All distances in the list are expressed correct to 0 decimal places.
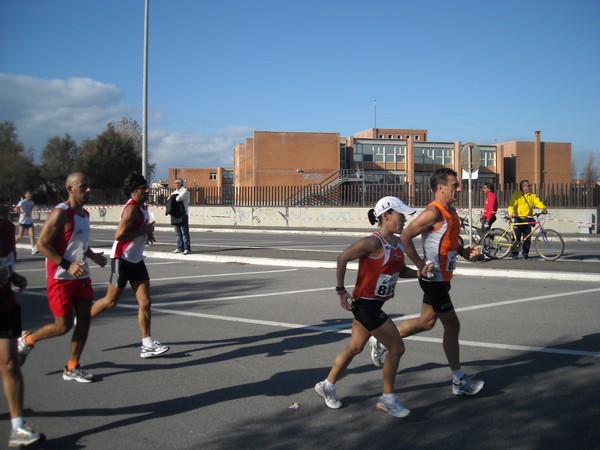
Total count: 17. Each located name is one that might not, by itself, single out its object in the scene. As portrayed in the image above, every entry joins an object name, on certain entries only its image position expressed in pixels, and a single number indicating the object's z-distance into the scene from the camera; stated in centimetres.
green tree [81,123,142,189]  5638
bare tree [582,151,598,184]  8838
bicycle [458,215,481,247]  1613
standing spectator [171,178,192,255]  1559
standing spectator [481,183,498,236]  1545
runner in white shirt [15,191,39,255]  1767
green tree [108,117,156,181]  7514
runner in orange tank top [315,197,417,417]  462
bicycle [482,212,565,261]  1459
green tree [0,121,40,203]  4575
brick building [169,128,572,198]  7169
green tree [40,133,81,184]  5669
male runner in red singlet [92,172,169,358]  636
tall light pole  2231
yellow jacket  1471
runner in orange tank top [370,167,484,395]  514
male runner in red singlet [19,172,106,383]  512
